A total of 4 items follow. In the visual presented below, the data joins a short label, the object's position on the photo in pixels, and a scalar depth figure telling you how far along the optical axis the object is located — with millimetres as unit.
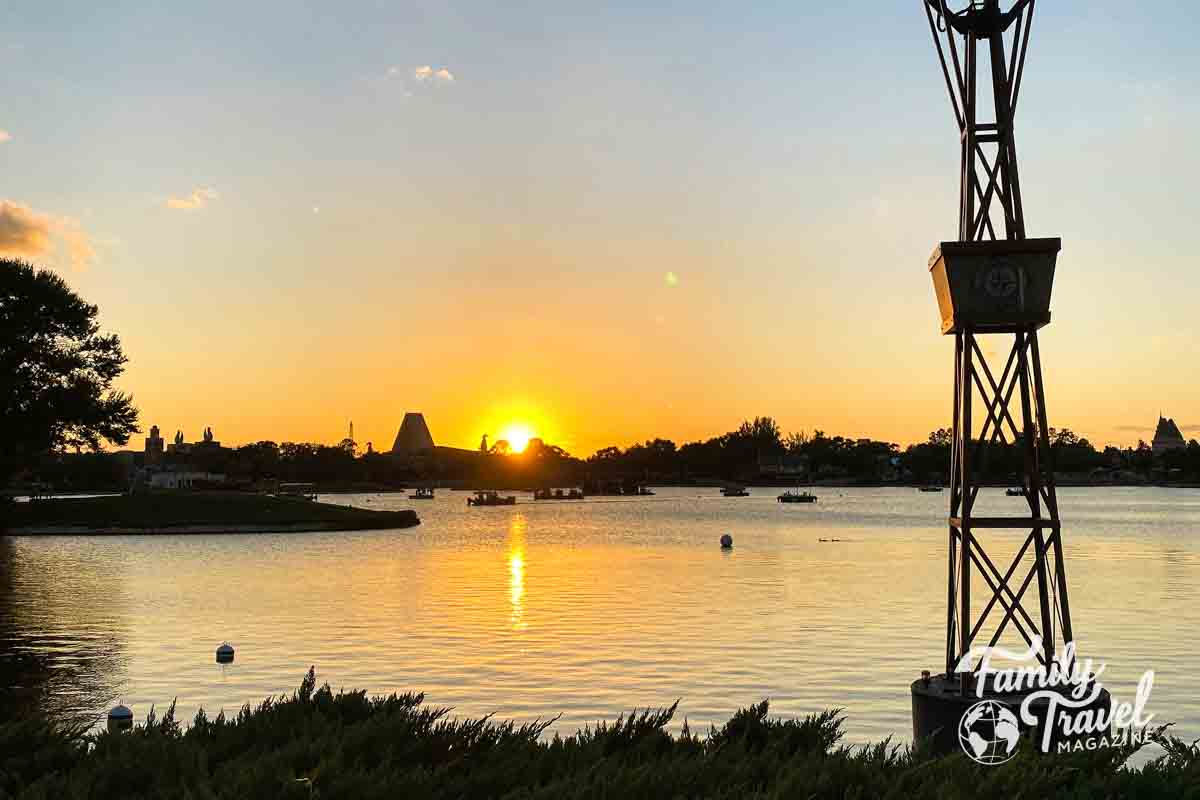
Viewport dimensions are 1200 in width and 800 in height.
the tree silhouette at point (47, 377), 79938
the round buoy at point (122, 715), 19750
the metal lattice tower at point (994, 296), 16641
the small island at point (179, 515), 98688
